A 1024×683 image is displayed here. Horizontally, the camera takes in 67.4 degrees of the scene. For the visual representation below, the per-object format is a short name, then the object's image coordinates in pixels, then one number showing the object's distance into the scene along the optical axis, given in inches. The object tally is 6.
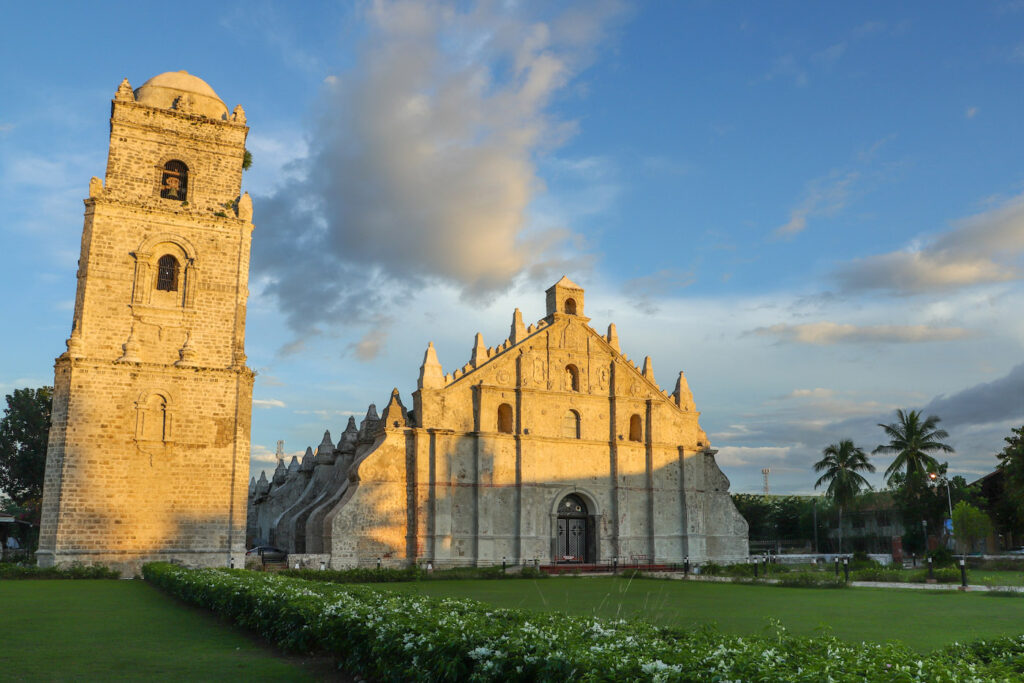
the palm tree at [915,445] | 1878.7
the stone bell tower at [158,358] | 984.9
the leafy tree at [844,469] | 2027.6
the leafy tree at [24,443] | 1617.9
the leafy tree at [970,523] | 1496.1
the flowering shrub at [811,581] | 873.5
